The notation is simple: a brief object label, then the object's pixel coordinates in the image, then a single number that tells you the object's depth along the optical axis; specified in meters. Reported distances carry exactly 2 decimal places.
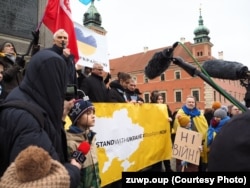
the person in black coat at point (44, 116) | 1.00
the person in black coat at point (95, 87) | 2.91
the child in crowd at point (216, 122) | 3.40
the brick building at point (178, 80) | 33.08
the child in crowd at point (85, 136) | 1.65
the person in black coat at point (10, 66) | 2.18
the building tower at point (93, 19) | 31.81
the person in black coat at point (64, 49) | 2.45
